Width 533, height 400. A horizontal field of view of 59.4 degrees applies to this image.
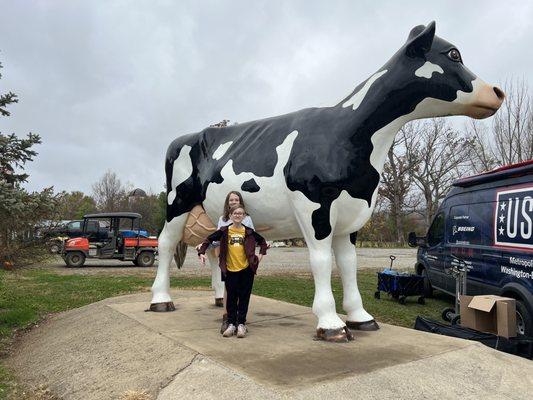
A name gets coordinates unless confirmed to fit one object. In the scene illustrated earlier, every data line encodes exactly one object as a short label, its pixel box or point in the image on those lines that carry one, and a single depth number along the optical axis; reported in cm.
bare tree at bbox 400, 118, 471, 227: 3184
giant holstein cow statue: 424
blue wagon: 883
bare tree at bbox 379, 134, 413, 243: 3281
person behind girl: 452
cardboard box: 490
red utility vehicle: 1664
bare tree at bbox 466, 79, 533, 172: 1834
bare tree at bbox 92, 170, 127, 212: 4622
